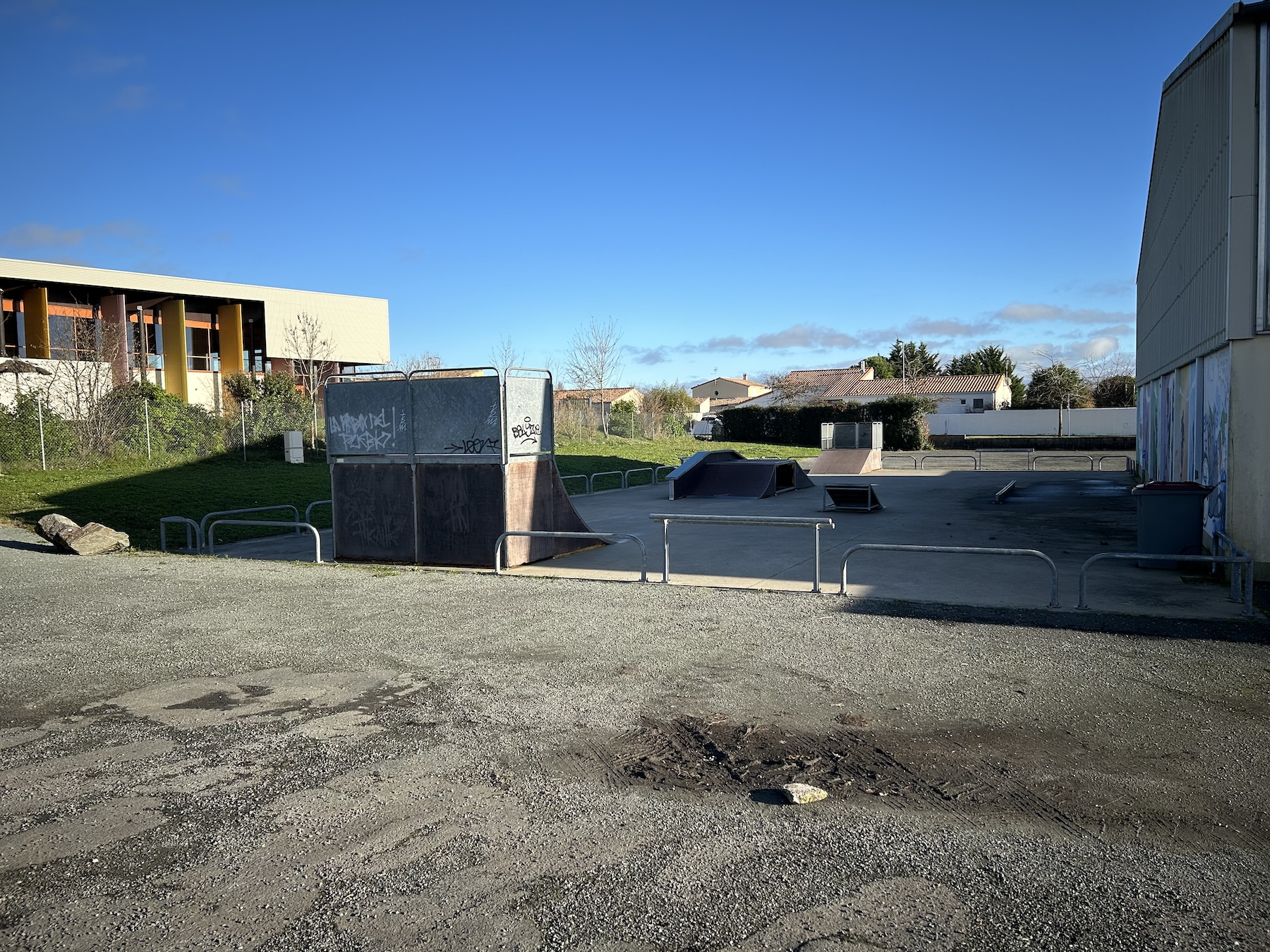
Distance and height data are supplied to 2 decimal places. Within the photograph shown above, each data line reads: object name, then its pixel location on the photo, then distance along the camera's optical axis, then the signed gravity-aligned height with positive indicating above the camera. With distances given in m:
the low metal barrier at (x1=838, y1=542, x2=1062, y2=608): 8.28 -1.07
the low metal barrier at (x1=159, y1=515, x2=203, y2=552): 12.61 -1.25
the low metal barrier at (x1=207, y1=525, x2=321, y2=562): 11.34 -1.29
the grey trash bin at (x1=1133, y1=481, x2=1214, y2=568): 10.18 -0.95
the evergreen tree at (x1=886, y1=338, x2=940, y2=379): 98.06 +8.82
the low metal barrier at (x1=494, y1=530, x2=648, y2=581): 9.85 -1.19
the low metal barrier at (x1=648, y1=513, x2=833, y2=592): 9.42 -0.89
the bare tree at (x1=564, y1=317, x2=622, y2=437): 52.50 +3.83
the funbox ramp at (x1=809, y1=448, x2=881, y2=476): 29.72 -0.76
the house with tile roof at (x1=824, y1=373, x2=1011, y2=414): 75.81 +4.24
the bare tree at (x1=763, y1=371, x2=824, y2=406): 74.27 +4.64
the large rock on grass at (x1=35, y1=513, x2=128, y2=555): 12.80 -1.25
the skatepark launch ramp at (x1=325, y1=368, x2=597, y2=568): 11.34 -0.28
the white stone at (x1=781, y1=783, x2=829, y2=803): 4.19 -1.69
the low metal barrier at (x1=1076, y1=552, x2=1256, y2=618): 7.89 -1.12
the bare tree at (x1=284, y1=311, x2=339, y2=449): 41.78 +4.88
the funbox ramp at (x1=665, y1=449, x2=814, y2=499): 21.98 -0.91
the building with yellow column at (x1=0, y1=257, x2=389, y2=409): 33.44 +5.61
